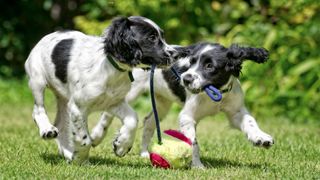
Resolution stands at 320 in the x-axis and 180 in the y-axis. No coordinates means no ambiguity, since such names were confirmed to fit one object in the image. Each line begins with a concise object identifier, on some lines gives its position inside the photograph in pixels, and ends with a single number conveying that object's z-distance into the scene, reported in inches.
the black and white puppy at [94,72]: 372.3
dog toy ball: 368.8
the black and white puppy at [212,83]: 394.2
